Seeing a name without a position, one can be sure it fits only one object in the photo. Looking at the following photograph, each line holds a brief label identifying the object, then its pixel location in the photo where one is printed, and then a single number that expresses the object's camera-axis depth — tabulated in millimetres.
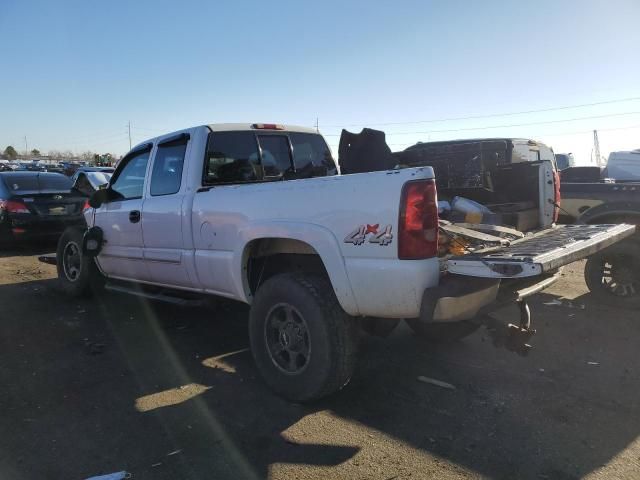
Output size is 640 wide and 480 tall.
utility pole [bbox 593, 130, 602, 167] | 42984
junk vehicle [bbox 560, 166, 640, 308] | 5863
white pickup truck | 3025
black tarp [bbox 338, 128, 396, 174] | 4219
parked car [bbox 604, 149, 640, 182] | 9648
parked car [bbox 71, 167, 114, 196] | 7354
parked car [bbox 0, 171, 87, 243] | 9562
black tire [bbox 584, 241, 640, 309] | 5836
